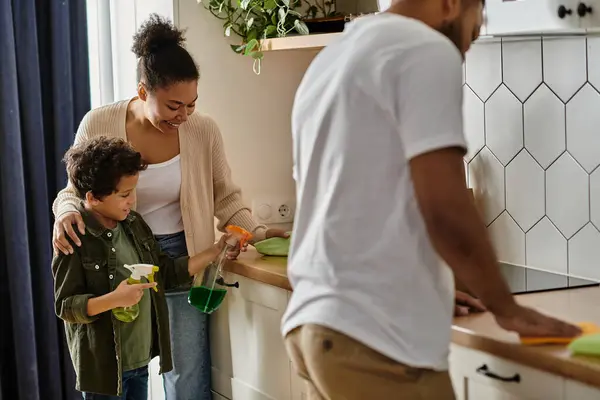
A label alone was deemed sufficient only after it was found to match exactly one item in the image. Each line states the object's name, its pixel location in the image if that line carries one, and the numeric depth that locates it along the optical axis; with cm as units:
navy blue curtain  316
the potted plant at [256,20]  283
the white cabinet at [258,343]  259
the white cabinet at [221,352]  284
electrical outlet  312
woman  258
